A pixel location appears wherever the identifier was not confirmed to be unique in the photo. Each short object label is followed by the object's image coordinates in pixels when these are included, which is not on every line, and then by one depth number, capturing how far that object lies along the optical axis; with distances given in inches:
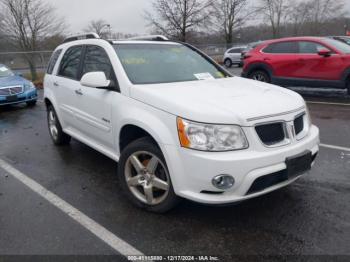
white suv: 109.7
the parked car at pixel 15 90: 379.2
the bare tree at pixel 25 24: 804.0
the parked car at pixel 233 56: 992.9
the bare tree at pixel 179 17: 1186.0
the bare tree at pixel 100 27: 1760.6
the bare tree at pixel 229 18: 1550.2
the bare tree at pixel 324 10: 1904.5
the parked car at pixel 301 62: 344.2
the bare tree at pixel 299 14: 1884.8
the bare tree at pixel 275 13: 1814.7
